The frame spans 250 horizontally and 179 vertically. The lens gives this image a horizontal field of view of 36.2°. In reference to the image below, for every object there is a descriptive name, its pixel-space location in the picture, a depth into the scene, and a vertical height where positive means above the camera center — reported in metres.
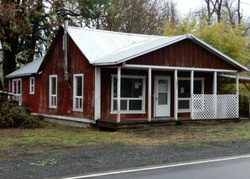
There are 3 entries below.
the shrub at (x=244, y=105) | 25.59 -0.63
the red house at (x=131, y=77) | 18.05 +0.96
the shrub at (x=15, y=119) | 18.27 -1.16
